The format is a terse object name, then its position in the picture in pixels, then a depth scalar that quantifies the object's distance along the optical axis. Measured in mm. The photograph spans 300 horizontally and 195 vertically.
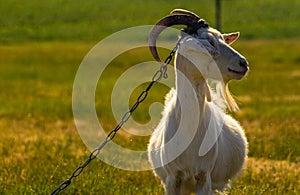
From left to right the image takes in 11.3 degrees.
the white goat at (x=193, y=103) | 16551
